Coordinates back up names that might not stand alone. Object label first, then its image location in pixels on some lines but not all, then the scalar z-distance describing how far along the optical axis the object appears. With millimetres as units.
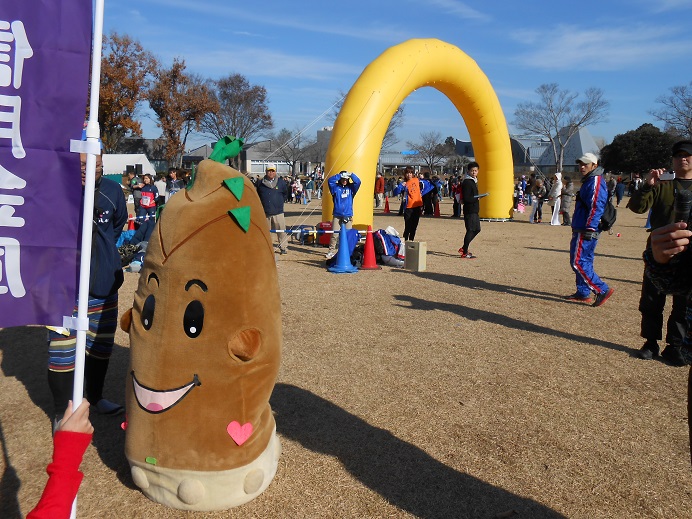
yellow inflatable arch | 13484
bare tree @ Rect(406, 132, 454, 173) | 66312
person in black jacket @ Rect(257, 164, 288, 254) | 11508
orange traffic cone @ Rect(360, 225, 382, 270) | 10367
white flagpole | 2045
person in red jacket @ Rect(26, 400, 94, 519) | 1693
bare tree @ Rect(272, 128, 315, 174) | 58938
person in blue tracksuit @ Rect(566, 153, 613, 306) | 7059
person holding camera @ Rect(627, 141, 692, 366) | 5070
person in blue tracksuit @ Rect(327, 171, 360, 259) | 11297
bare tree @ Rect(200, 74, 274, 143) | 48031
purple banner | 1995
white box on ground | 10094
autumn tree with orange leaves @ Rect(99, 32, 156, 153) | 39500
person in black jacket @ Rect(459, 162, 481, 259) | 11039
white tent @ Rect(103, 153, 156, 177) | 38094
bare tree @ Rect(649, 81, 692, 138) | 41656
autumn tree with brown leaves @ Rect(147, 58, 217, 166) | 43219
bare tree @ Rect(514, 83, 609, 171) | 50656
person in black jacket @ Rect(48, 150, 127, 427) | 3494
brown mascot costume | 2633
